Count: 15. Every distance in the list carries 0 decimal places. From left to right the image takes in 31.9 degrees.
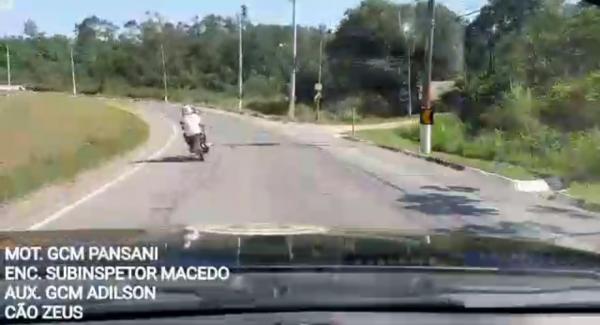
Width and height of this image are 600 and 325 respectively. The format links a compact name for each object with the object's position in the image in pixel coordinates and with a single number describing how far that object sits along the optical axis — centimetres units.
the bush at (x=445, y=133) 3533
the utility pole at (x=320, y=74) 5268
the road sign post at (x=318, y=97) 5238
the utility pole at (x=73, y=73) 3978
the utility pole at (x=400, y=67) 5978
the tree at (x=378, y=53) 5875
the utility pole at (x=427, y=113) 2978
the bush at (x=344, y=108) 5706
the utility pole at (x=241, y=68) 4928
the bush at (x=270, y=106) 6066
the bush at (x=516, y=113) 3634
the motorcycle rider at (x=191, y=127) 2309
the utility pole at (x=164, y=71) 5684
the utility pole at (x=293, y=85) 4955
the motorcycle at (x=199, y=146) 2337
